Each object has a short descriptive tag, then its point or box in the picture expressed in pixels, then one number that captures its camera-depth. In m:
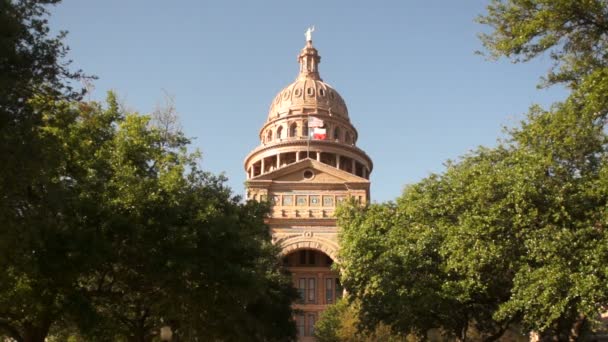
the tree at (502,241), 25.70
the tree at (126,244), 21.42
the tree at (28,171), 15.73
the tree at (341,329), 45.25
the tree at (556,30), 18.56
